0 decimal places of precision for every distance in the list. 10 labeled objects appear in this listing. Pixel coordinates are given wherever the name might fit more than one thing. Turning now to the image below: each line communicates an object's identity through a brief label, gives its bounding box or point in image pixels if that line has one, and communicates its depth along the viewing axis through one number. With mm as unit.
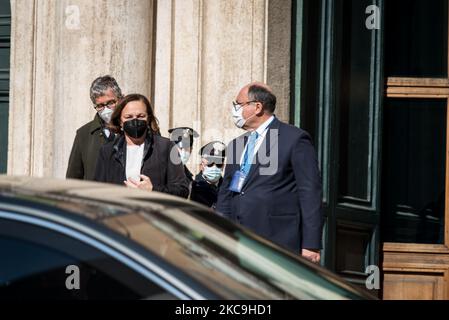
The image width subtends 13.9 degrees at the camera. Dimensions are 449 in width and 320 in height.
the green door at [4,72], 15286
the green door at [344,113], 14057
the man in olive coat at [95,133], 12239
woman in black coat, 11352
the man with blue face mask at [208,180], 12325
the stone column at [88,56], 14035
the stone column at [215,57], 14067
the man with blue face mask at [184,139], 12811
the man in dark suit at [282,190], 10834
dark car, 5150
